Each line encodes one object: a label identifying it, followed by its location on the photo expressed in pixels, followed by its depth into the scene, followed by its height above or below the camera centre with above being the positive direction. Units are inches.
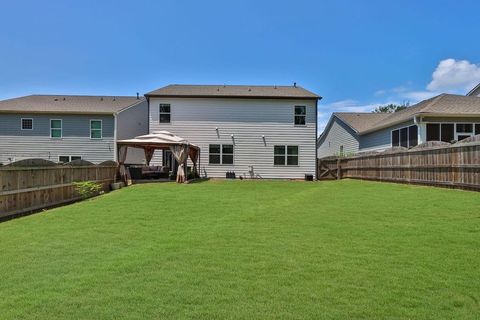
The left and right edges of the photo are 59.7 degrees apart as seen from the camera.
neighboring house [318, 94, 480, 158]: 821.9 +83.6
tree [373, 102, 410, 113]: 2783.7 +381.7
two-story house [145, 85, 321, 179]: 1016.2 +86.1
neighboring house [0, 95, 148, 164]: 1035.4 +85.9
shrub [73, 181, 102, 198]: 533.6 -29.0
